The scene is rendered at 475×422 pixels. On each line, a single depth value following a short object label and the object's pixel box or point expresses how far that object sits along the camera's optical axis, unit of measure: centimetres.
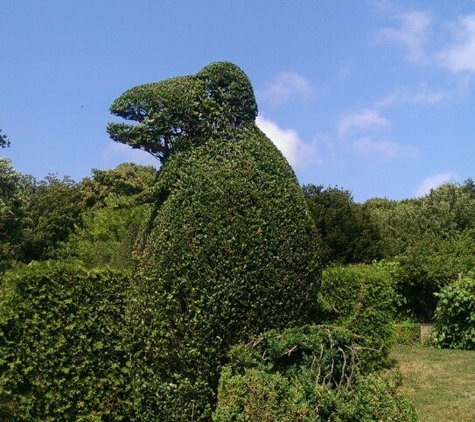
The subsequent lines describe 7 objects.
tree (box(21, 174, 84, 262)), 2867
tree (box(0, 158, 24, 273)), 2175
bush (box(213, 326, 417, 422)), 470
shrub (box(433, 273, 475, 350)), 1370
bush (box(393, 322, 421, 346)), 1495
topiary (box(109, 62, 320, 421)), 574
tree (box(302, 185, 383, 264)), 1984
